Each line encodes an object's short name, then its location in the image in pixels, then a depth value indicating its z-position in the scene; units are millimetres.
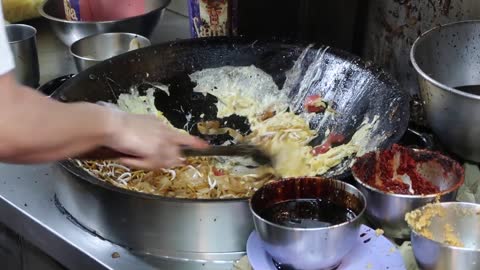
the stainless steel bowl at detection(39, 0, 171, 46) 2109
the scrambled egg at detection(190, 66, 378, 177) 1492
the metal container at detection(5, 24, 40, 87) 1912
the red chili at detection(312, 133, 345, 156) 1573
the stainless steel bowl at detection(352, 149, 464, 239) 1205
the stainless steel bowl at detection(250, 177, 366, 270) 1097
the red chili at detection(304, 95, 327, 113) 1713
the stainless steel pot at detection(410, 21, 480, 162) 1351
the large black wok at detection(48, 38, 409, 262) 1271
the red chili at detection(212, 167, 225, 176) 1513
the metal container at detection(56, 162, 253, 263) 1254
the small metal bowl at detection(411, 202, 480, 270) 1054
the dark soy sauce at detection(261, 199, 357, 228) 1144
